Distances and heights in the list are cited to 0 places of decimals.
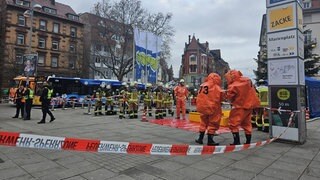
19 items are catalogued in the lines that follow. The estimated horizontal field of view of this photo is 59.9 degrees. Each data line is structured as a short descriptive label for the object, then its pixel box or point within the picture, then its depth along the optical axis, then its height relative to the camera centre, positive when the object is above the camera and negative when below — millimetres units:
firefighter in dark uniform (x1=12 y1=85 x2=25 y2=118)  13930 +44
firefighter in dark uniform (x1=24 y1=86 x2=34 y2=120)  13172 +140
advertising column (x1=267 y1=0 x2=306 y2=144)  8031 +1030
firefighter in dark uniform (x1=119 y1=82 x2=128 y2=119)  14820 +41
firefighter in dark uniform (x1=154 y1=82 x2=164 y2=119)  14656 +166
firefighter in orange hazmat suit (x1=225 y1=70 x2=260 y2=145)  7406 +23
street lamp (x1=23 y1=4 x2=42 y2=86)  14552 +5207
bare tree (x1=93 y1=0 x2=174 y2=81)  43375 +12270
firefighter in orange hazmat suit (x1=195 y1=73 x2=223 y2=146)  7395 -44
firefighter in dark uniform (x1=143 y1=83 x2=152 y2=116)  15330 +167
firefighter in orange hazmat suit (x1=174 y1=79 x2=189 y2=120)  14109 +266
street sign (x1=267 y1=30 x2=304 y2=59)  8094 +1803
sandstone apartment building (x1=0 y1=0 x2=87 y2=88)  42031 +10696
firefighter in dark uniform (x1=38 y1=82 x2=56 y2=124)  12124 +135
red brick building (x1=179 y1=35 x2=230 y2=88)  79125 +11862
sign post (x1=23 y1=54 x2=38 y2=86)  14566 +2037
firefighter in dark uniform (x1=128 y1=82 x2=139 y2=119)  14797 -8
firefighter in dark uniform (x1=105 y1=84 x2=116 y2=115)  16922 -84
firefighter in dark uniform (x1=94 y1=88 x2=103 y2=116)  16516 -208
